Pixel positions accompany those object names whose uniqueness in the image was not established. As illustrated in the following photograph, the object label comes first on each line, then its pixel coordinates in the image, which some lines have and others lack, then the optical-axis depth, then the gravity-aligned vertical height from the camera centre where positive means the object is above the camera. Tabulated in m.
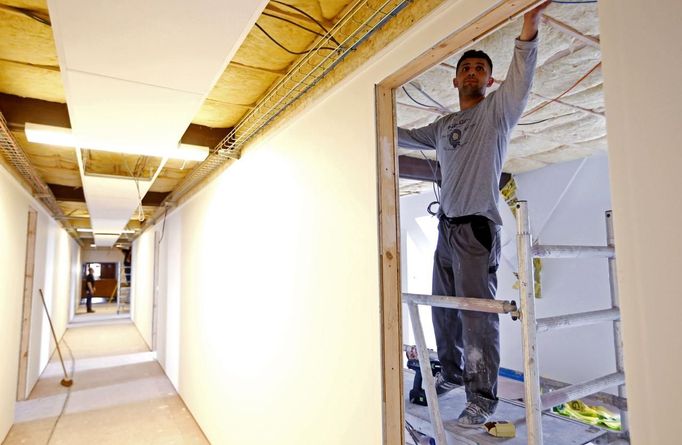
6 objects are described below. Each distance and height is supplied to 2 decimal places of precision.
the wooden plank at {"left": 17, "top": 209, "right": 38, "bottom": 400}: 4.27 -0.53
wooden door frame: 1.29 +0.04
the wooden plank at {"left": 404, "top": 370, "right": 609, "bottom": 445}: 1.52 -0.73
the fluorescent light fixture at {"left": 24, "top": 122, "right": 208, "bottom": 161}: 2.41 +0.77
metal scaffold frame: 1.21 -0.25
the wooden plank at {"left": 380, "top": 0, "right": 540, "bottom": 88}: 0.97 +0.61
